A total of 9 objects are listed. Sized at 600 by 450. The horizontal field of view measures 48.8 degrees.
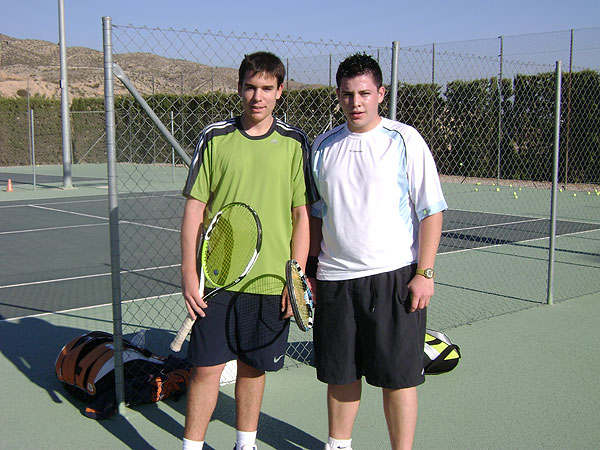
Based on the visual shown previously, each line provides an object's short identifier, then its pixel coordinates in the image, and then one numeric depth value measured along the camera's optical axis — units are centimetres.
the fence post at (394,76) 449
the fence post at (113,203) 338
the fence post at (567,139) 1614
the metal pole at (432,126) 1133
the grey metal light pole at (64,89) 1748
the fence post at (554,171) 564
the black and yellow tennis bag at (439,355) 410
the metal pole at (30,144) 2858
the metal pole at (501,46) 1661
